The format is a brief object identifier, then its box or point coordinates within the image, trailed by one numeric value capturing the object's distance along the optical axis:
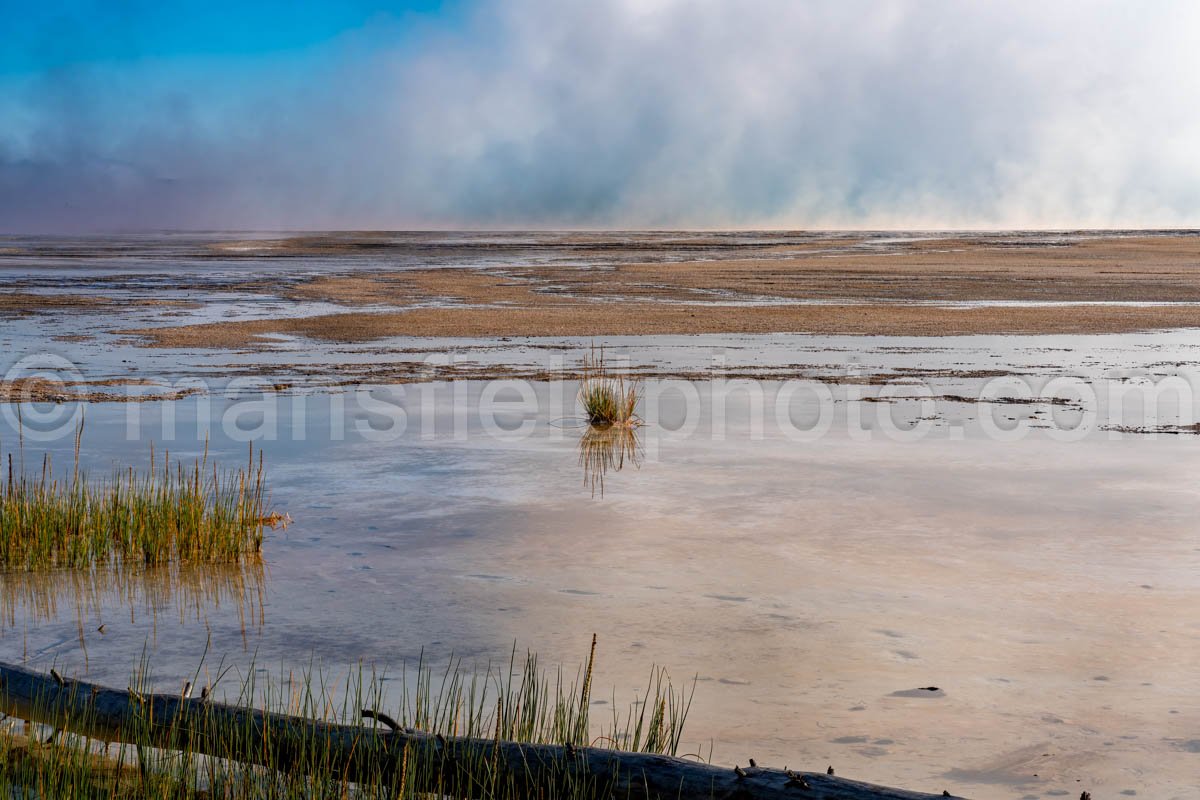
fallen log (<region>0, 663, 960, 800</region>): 3.98
